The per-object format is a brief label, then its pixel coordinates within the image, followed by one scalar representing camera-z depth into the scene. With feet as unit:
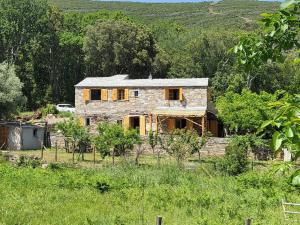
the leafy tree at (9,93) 117.60
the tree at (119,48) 179.52
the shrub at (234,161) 78.18
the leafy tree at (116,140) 95.50
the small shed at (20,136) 112.88
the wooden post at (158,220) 29.92
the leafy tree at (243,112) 107.96
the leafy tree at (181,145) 94.02
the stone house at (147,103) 119.85
